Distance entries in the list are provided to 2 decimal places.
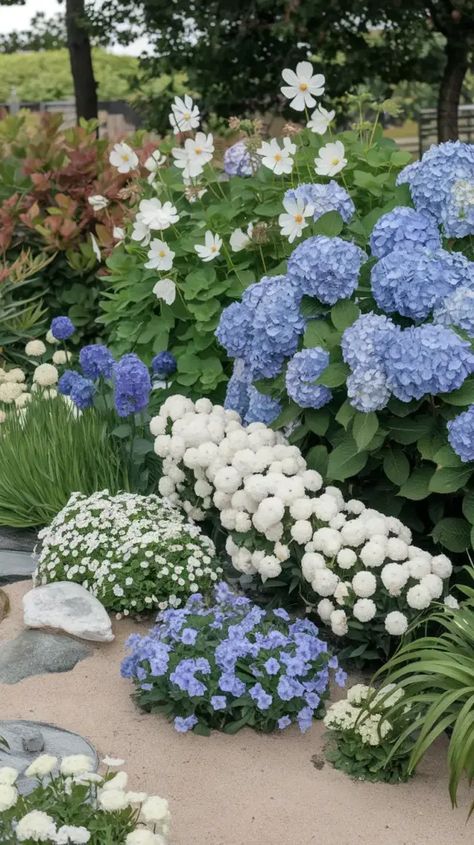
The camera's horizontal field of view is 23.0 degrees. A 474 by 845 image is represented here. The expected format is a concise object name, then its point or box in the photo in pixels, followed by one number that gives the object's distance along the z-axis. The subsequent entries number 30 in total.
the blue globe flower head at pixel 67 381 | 4.91
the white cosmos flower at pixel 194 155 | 4.96
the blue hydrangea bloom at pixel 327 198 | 4.30
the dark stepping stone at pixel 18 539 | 4.97
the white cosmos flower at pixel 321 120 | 4.68
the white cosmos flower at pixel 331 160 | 4.54
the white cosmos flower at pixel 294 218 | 4.34
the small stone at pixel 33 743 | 3.30
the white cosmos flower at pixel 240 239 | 4.89
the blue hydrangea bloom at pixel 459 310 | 3.81
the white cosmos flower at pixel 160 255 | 4.97
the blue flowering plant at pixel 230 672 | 3.44
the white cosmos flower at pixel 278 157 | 4.62
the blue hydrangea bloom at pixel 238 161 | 5.47
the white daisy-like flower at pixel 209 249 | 4.88
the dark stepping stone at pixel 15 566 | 4.66
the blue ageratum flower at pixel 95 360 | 4.80
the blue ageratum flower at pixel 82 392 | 4.81
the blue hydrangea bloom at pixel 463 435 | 3.60
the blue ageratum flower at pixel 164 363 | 5.25
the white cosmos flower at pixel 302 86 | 4.62
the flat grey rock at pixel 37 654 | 3.89
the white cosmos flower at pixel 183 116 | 5.05
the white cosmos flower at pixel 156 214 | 5.00
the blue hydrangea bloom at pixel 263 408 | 4.34
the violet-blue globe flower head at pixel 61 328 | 5.33
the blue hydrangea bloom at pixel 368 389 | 3.67
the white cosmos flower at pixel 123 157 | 5.45
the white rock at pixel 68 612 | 3.97
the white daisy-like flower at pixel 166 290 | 5.00
